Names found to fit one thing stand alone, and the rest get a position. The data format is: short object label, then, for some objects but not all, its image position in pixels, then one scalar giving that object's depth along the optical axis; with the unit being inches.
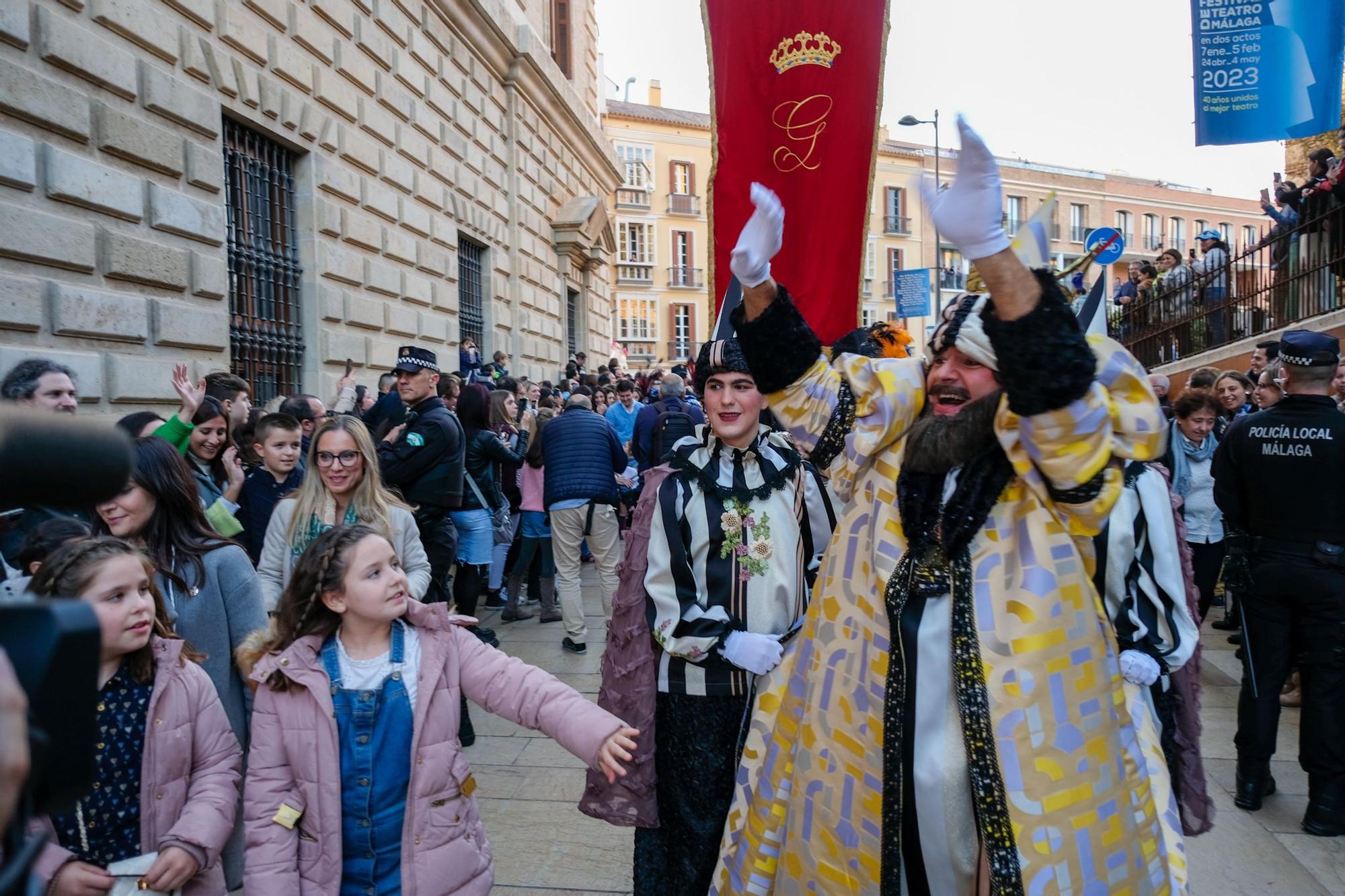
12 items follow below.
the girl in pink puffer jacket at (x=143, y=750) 88.8
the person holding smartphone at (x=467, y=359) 497.7
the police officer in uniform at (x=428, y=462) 211.5
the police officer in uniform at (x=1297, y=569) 150.8
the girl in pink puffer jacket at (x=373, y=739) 86.5
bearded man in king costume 69.7
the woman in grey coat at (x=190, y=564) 112.7
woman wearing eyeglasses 146.4
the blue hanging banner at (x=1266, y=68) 244.5
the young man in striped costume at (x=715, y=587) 108.9
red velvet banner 123.0
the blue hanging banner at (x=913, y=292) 578.9
